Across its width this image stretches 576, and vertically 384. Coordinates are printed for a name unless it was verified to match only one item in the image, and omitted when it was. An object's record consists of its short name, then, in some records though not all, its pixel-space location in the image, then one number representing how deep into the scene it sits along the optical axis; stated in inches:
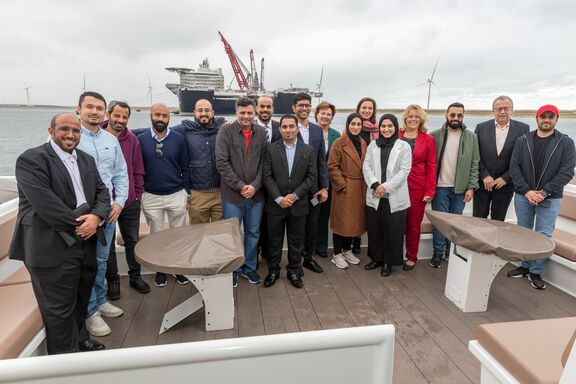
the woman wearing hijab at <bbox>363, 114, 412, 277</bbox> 109.4
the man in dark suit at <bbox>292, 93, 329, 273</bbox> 116.0
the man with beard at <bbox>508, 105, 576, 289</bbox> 105.0
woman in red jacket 115.8
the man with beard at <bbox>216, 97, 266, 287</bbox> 101.3
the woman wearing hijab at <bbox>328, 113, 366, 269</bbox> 117.4
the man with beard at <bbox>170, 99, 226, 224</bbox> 106.9
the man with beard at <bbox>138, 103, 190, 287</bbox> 101.4
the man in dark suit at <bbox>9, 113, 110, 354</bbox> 61.6
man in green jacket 117.3
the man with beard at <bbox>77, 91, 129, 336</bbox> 81.0
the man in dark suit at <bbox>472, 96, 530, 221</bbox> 117.4
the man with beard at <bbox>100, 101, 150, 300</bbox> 94.3
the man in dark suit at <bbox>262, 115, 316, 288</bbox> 105.3
